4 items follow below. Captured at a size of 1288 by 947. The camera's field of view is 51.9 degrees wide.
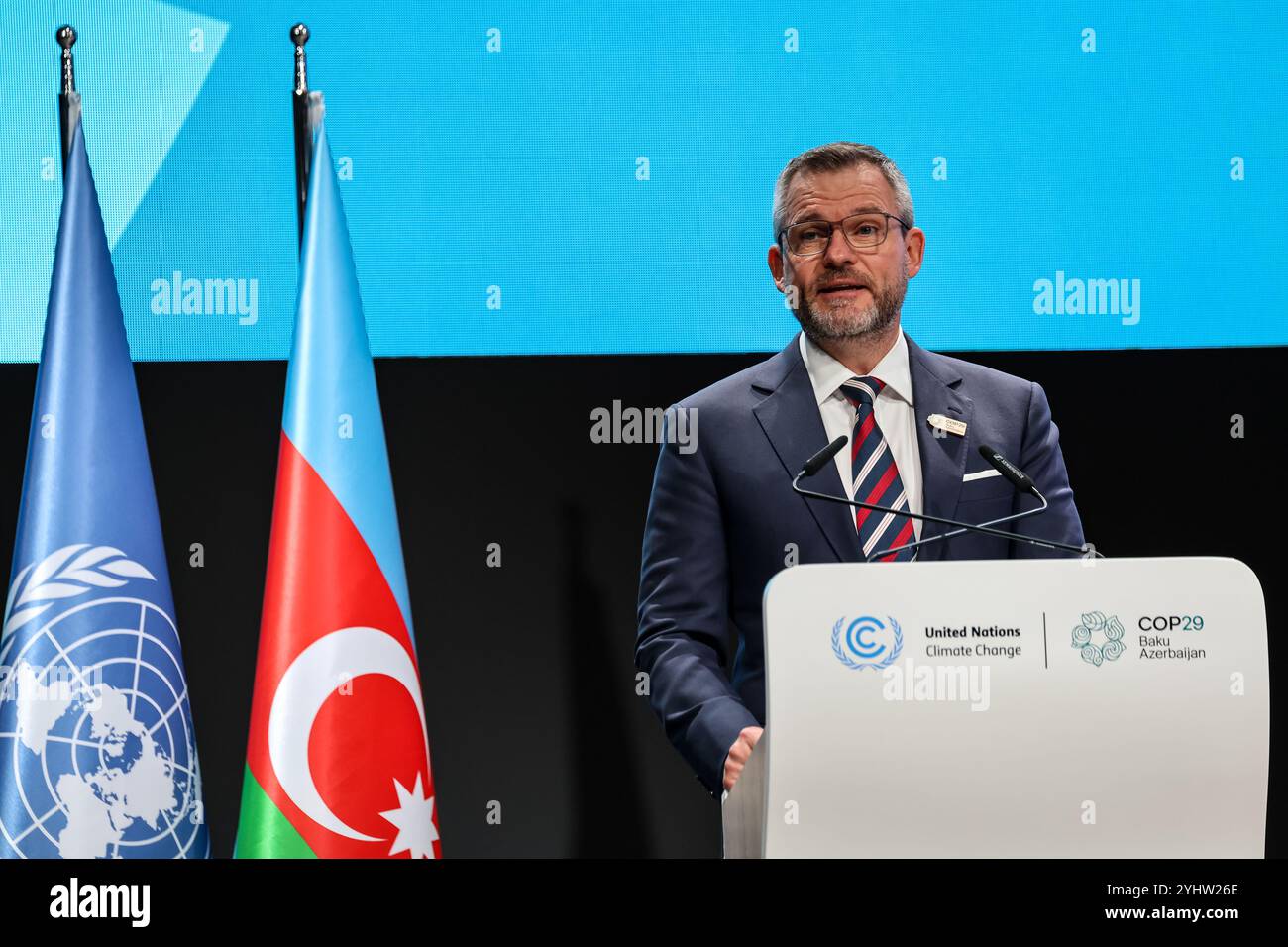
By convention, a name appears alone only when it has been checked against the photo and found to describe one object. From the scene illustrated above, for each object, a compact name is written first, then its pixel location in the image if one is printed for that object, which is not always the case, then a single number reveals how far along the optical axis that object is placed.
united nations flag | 2.50
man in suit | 2.05
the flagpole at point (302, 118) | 2.83
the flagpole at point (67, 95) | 2.80
